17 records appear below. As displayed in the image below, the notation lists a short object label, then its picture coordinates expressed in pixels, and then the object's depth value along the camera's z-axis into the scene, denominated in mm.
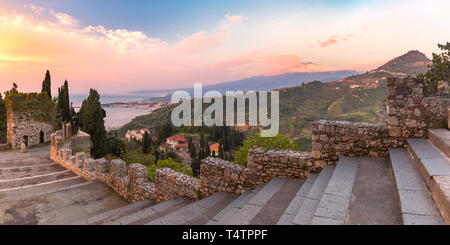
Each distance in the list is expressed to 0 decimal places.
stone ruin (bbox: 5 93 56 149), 20562
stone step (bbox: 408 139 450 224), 2491
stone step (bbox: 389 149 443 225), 2459
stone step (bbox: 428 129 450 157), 3706
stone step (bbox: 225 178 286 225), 3436
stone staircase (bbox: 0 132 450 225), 2762
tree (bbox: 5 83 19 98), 22597
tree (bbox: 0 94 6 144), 24094
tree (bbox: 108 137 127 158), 23248
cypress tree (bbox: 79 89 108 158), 21562
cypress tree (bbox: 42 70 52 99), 25622
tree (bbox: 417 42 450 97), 13844
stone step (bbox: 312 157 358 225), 2709
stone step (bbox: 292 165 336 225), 2910
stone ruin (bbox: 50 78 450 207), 4867
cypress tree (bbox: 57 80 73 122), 24094
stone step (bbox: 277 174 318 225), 3076
